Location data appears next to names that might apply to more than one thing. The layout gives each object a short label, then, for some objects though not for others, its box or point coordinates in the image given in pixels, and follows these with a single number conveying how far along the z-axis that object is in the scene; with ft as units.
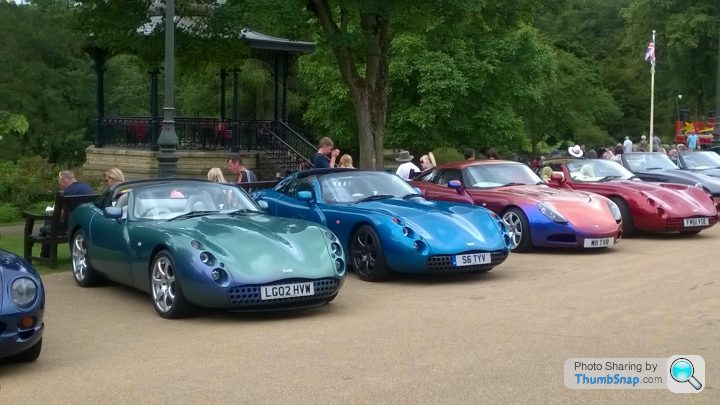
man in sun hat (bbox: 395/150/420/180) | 61.26
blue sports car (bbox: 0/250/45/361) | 21.90
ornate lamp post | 51.67
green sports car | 27.99
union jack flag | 113.60
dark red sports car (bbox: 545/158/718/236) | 50.44
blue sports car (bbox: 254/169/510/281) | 35.04
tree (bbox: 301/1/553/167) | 122.93
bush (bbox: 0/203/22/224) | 75.92
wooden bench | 41.01
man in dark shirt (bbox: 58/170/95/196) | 42.80
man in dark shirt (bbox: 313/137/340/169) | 53.78
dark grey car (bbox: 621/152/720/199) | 61.52
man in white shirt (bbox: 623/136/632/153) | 102.99
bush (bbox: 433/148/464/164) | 154.71
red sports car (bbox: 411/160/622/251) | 44.27
